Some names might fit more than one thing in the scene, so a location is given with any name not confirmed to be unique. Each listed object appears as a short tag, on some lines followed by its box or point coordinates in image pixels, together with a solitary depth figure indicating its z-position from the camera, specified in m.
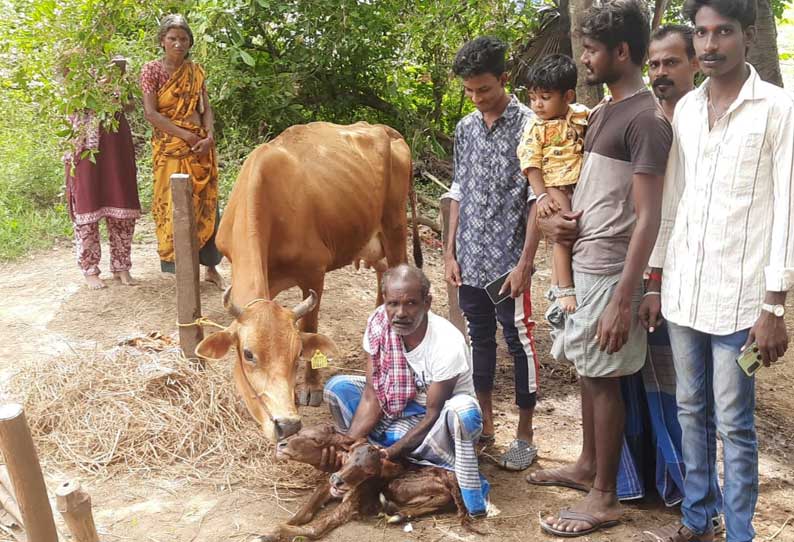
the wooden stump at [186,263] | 4.86
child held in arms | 3.57
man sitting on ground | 3.86
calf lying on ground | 3.73
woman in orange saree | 6.60
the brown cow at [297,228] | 4.14
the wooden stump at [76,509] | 2.70
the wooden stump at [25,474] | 2.64
